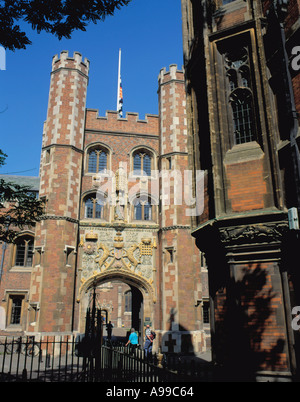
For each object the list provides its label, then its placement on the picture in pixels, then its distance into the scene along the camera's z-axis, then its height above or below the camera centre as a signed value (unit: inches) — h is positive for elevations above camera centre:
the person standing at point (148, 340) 524.2 -38.5
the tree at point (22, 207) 378.0 +116.8
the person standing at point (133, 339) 546.6 -38.7
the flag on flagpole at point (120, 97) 1256.2 +731.7
